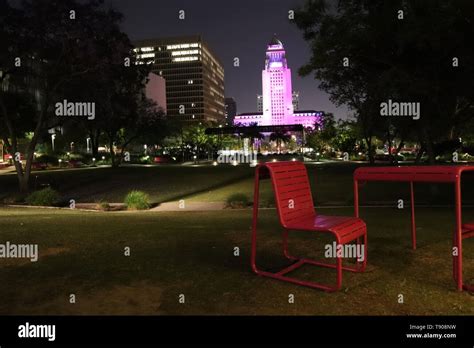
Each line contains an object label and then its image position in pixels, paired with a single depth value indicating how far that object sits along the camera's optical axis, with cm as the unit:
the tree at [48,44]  1895
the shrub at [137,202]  1541
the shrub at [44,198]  1736
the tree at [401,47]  1294
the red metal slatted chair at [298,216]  480
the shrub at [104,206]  1553
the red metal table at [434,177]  466
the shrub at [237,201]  1462
